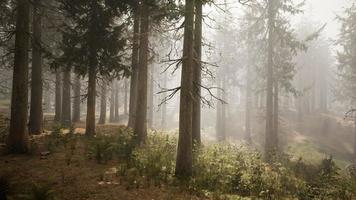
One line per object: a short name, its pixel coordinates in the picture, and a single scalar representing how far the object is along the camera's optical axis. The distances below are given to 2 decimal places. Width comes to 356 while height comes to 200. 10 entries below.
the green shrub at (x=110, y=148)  12.76
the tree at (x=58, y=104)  23.97
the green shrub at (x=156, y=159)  11.35
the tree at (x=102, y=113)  26.93
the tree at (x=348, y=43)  30.69
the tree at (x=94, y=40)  15.58
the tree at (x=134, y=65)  16.92
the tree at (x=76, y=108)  25.56
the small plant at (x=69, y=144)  12.85
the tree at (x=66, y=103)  23.30
